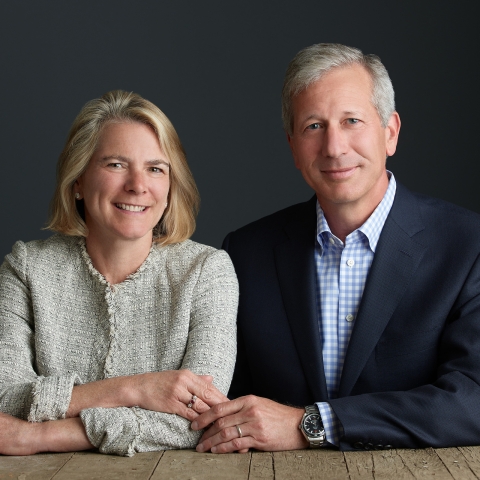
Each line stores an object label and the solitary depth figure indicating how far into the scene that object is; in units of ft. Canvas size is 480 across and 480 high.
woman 8.59
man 8.79
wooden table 7.32
